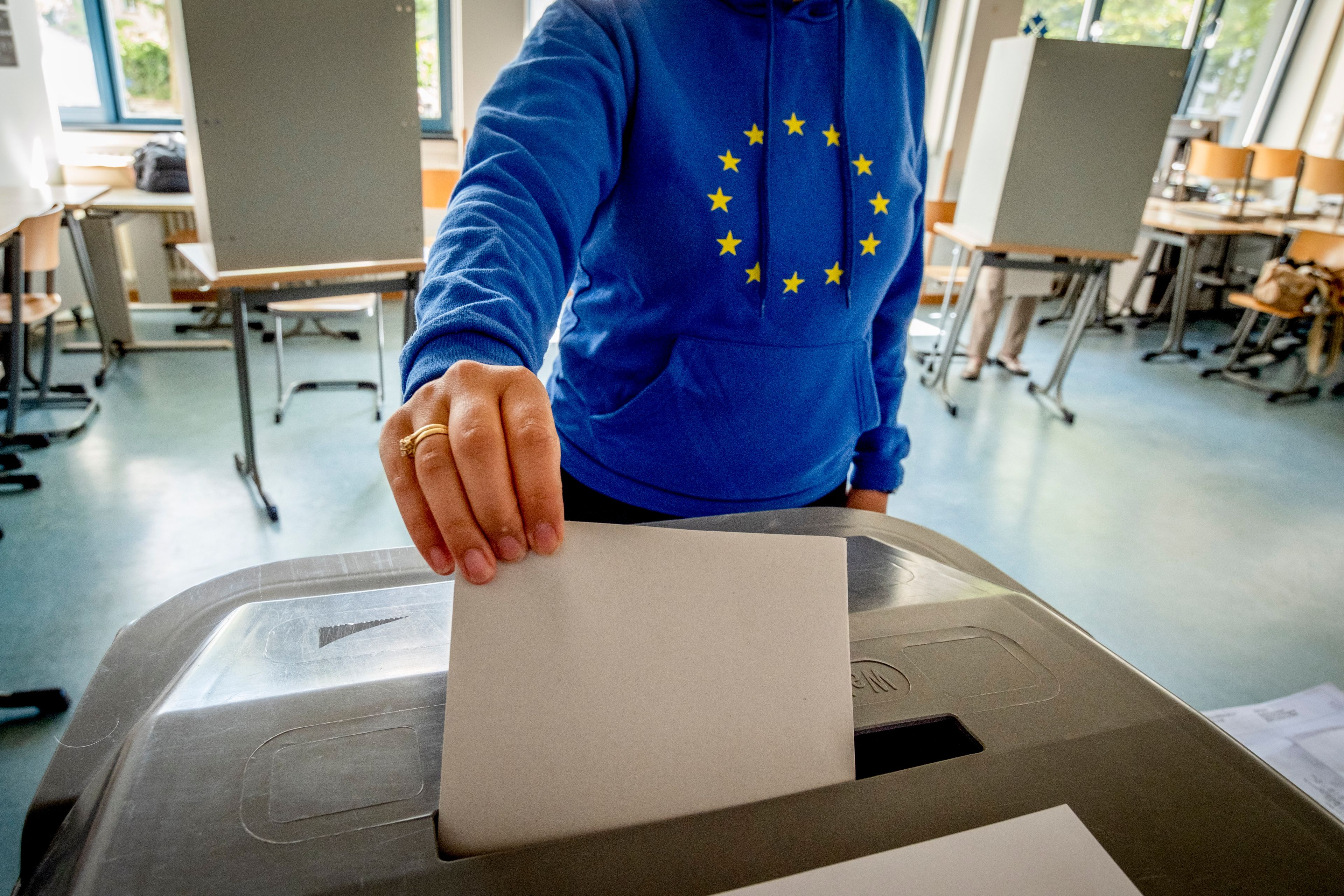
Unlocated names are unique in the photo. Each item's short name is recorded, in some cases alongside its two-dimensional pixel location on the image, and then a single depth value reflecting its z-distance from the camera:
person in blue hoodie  0.68
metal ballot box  0.39
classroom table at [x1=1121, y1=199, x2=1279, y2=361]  4.64
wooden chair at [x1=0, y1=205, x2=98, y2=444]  2.76
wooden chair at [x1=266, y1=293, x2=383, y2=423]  3.14
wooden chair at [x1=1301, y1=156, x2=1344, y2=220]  5.26
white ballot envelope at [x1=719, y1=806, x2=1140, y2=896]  0.39
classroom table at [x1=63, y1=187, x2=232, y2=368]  3.76
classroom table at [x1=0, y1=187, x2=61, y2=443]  2.57
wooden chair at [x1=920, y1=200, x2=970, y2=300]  4.62
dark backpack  4.04
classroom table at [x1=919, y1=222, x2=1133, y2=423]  3.48
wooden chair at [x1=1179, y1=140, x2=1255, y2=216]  5.20
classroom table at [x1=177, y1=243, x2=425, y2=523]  2.28
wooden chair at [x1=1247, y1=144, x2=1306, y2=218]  5.30
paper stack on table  1.22
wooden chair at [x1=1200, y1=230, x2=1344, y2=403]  4.18
